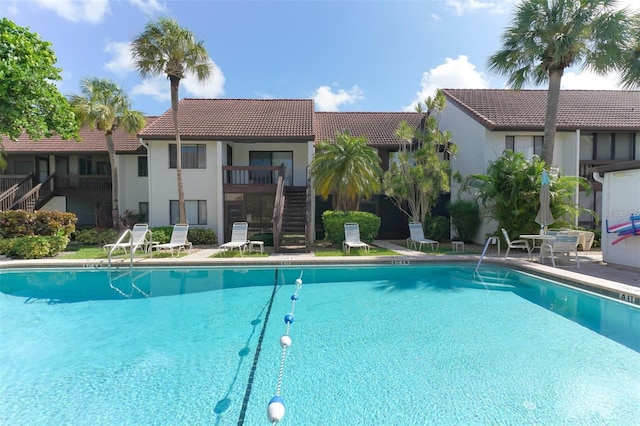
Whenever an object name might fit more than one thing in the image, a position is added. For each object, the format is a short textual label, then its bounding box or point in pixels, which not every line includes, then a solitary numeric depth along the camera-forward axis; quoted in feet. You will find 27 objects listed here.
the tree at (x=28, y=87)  31.50
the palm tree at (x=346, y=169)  50.08
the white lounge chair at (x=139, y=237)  42.48
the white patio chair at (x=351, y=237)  46.26
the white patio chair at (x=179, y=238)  46.22
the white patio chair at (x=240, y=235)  46.97
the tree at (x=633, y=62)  37.91
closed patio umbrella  37.63
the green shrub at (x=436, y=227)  54.49
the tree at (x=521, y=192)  42.52
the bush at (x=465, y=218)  53.36
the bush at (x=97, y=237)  53.67
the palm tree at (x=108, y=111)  51.49
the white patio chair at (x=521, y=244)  38.53
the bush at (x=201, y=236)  54.65
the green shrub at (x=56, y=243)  43.55
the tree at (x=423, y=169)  50.14
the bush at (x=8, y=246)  42.22
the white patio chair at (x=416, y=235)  49.52
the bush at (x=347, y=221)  50.11
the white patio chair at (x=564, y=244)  35.12
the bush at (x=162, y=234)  50.29
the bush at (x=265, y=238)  54.08
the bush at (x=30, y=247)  41.70
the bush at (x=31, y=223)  44.55
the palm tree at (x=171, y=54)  46.19
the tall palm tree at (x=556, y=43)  40.40
